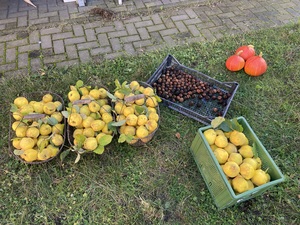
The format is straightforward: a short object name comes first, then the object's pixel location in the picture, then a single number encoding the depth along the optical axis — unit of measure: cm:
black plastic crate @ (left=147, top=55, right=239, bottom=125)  280
